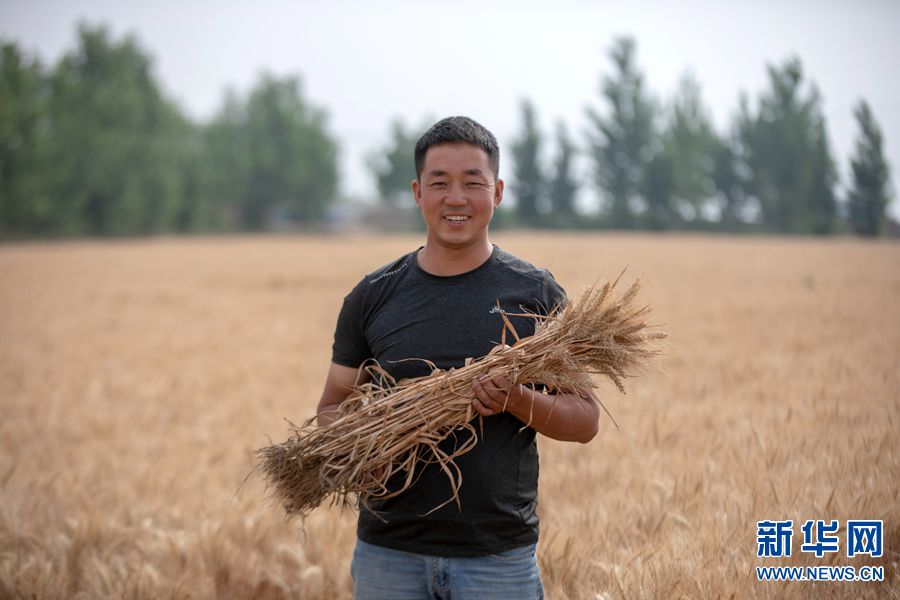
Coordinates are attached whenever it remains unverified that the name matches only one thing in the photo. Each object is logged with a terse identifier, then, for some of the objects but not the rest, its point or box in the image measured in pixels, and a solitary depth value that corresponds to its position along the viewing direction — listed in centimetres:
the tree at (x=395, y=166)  6750
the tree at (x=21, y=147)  4259
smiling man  232
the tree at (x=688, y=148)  4950
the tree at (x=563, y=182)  5656
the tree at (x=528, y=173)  5650
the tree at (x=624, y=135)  5194
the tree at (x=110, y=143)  4844
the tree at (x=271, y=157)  6756
